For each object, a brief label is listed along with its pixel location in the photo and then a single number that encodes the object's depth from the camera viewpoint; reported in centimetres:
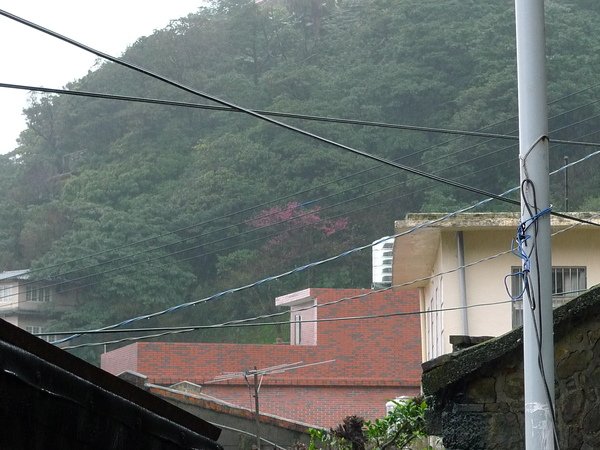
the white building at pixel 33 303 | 5891
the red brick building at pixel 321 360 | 3478
